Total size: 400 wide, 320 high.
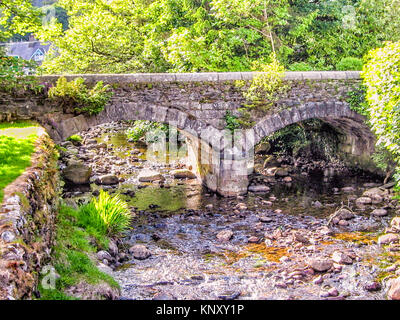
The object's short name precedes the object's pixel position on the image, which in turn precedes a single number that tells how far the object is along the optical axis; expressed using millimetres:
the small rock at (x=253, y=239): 9023
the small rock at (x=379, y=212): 10586
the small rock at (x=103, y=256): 7305
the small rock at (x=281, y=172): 15242
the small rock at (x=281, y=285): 6804
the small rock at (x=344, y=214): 10328
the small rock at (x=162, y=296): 6350
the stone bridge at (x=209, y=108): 10922
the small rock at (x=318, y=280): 6934
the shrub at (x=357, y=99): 12867
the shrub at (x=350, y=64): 14555
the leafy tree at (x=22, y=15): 9662
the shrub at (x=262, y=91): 12125
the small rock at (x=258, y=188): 13281
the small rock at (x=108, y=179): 14031
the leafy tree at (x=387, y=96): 8922
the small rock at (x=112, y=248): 7854
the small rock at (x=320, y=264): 7359
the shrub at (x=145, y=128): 15728
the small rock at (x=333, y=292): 6484
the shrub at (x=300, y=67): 16359
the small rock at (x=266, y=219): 10391
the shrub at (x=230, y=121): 12297
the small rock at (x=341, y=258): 7688
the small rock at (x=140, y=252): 8067
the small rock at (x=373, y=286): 6723
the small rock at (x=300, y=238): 8852
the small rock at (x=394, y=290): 6293
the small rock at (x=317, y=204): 11711
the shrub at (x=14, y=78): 8344
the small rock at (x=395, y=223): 9394
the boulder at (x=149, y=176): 14484
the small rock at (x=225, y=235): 9183
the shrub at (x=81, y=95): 10531
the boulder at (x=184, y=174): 15016
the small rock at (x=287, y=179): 14617
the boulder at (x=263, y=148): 18109
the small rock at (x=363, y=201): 11719
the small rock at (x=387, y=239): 8680
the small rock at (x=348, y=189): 13203
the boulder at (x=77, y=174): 13742
